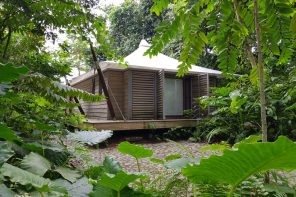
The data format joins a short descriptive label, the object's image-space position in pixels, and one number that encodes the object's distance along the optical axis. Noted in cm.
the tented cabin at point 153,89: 968
